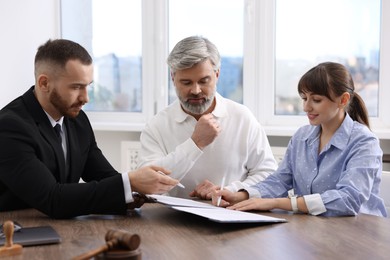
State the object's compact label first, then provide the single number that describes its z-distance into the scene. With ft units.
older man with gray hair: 9.59
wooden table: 6.69
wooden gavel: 5.75
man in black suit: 7.87
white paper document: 7.35
